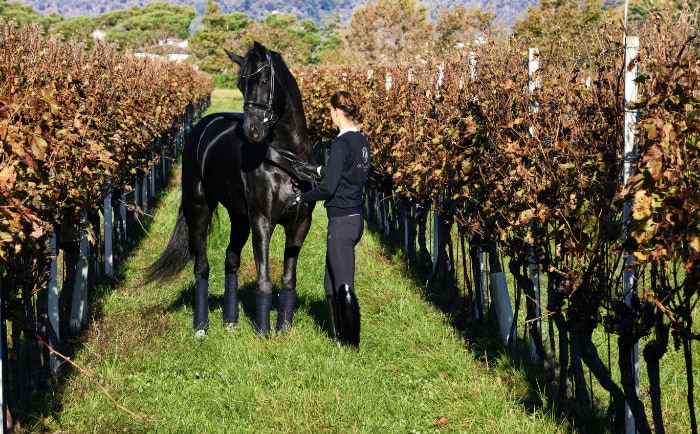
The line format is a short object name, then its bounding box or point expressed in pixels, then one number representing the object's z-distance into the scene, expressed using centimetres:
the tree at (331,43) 14675
